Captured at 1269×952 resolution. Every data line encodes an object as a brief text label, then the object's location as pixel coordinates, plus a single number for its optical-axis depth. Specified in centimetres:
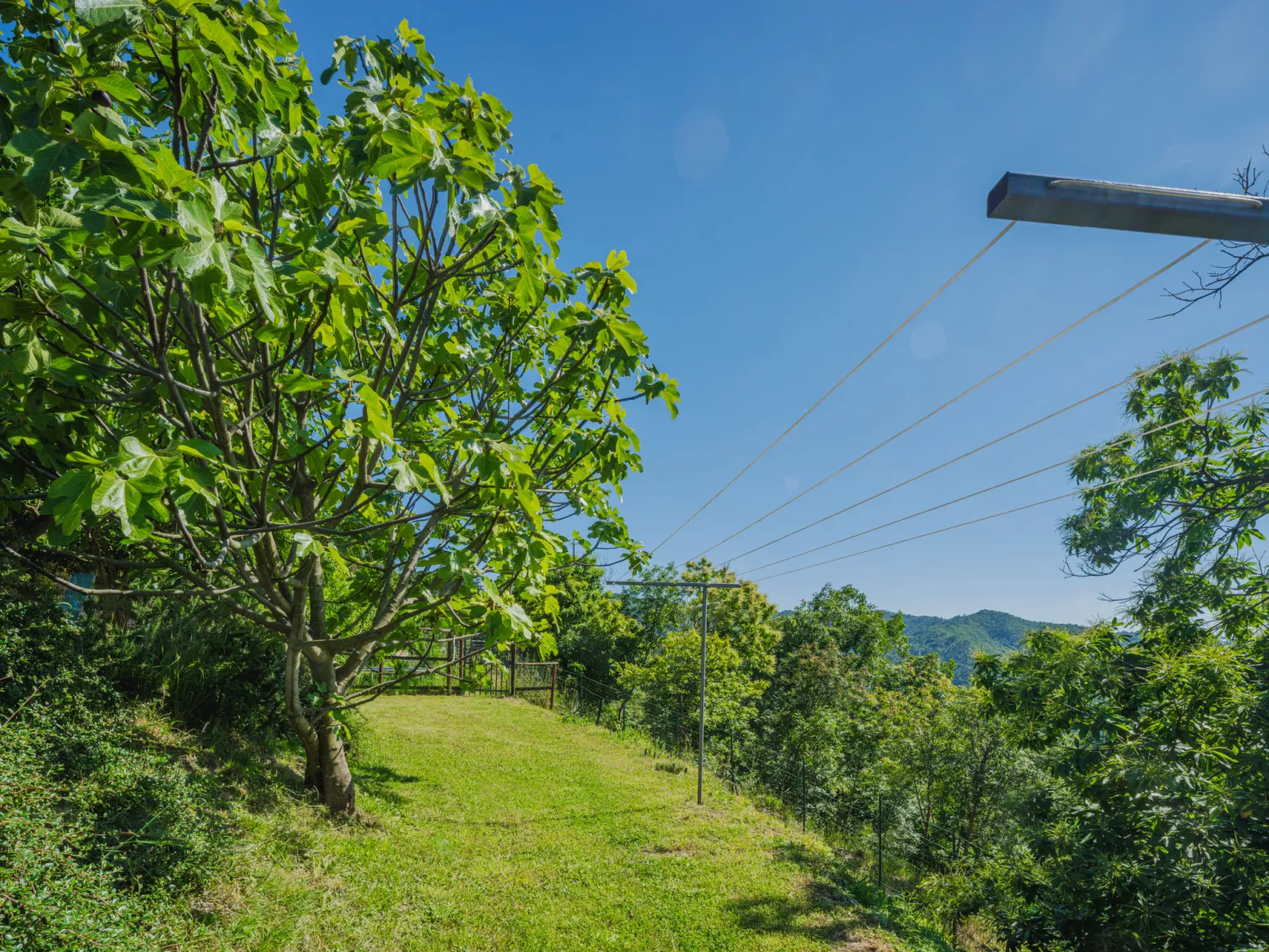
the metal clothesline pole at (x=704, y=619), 875
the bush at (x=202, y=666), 632
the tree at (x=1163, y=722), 625
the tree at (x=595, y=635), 2727
